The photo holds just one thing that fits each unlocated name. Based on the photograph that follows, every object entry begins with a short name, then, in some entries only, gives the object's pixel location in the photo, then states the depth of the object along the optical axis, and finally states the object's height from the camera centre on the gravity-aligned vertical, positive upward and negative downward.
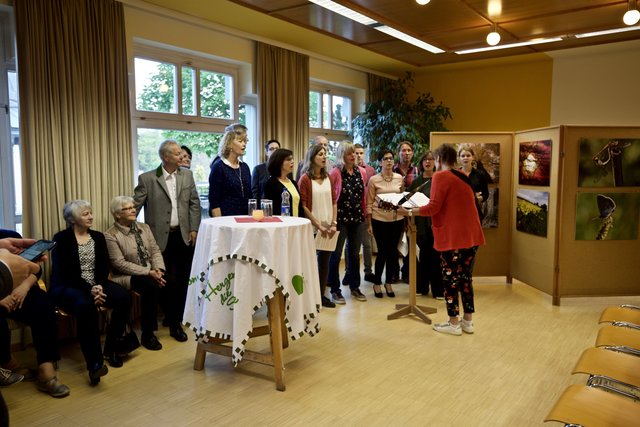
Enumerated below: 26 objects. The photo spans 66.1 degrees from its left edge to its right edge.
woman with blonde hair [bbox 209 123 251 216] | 3.98 -0.07
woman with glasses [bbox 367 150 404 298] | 5.03 -0.55
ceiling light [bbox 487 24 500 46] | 5.20 +1.38
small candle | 3.21 -0.30
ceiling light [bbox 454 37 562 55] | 5.70 +1.49
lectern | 4.32 -1.10
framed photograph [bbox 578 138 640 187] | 4.70 +0.05
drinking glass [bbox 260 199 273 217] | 3.38 -0.26
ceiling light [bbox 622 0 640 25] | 4.23 +1.32
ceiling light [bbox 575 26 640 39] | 5.12 +1.47
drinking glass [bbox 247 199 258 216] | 3.40 -0.24
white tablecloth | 2.88 -0.62
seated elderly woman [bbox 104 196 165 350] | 3.67 -0.70
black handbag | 3.41 -1.21
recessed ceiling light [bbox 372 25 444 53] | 5.23 +1.50
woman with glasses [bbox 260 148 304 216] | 3.99 -0.10
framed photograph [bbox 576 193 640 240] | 4.75 -0.46
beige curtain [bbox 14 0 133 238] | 3.68 +0.49
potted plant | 6.93 +0.69
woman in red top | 3.76 -0.44
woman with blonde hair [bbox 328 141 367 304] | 4.78 -0.36
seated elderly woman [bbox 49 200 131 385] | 3.15 -0.77
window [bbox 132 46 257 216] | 4.76 +0.67
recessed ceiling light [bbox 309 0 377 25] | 4.40 +1.49
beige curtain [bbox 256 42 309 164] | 5.70 +0.88
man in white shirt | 3.96 -0.37
